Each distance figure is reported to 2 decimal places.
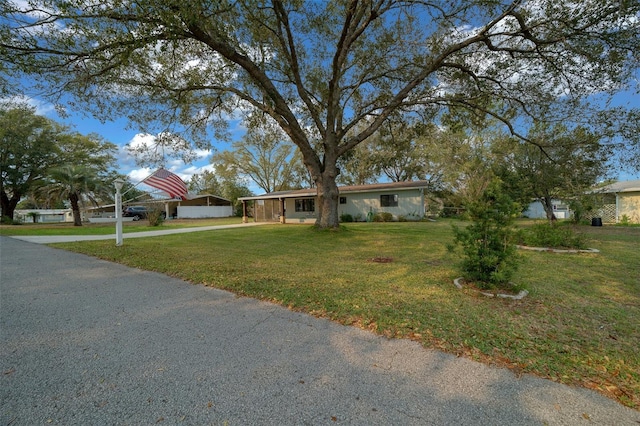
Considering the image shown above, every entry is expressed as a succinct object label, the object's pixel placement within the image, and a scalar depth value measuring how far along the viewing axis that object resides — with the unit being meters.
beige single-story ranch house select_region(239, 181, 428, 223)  19.05
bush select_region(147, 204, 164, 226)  19.66
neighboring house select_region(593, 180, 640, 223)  17.25
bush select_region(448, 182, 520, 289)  3.99
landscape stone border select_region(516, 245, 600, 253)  7.27
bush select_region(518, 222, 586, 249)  7.71
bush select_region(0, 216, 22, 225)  24.19
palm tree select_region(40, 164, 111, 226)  19.75
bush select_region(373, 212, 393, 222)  18.95
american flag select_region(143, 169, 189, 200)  10.12
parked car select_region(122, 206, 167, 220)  31.09
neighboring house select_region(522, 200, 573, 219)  25.87
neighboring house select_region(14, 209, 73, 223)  35.72
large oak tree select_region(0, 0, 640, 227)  6.63
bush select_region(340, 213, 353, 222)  20.38
